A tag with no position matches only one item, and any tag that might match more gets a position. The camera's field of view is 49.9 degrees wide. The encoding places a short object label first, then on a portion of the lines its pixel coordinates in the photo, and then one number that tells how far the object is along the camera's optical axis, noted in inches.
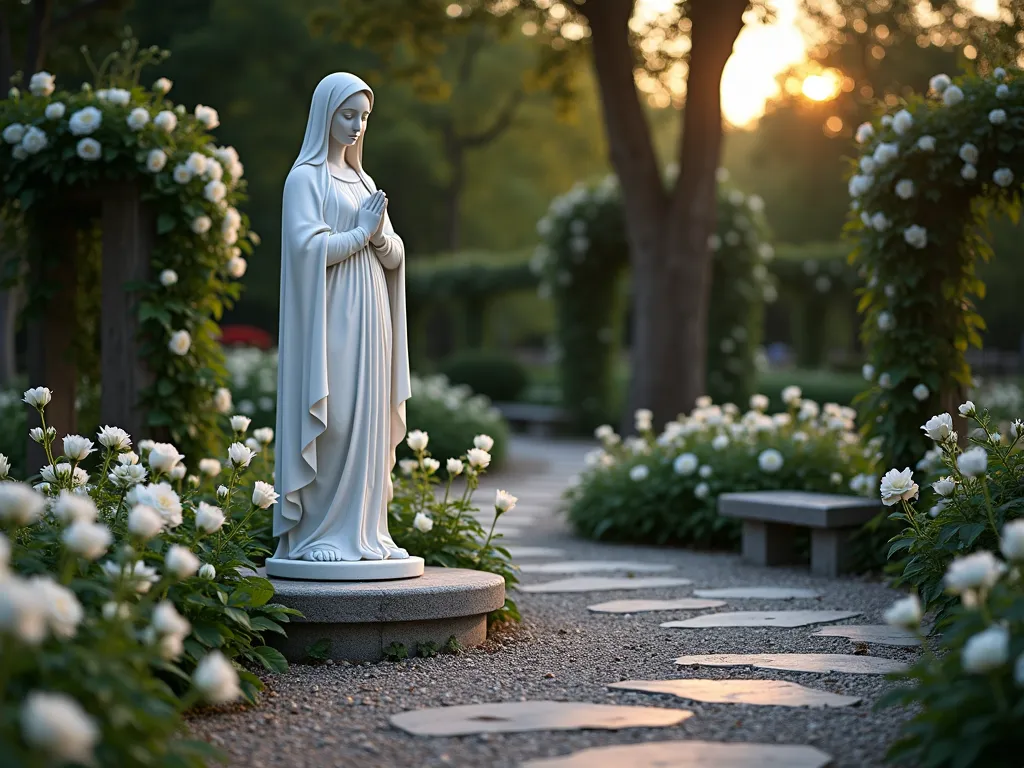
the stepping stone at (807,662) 153.3
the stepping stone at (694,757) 110.7
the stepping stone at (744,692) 135.8
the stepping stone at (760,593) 217.6
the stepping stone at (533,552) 276.2
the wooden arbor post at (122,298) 227.0
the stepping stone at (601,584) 229.8
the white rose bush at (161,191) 220.2
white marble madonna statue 164.6
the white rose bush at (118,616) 77.7
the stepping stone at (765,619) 189.5
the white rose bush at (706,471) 286.8
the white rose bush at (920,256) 216.1
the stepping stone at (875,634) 173.2
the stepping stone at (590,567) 253.3
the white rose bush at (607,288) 570.3
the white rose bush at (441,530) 190.5
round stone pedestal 156.6
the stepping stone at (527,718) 124.4
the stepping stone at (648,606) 206.1
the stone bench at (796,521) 241.4
